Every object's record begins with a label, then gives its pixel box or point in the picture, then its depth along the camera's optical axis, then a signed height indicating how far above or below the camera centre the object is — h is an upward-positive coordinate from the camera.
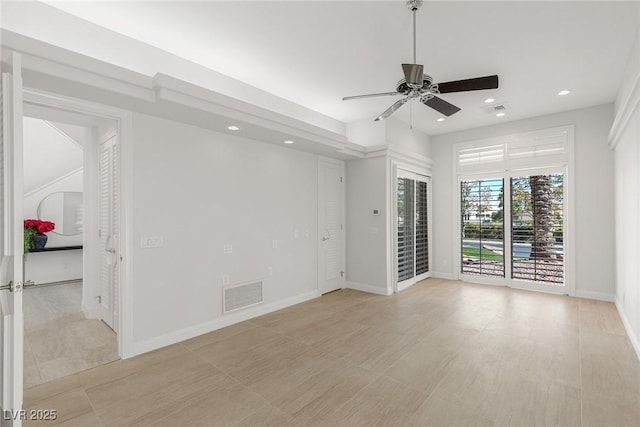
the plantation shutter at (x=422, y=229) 6.16 -0.31
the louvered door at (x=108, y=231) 3.52 -0.20
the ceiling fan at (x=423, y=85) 2.55 +1.22
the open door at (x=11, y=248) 1.74 -0.19
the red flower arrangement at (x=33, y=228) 5.66 -0.25
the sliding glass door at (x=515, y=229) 5.21 -0.27
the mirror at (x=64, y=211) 6.32 +0.09
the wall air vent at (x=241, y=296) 3.84 -1.08
